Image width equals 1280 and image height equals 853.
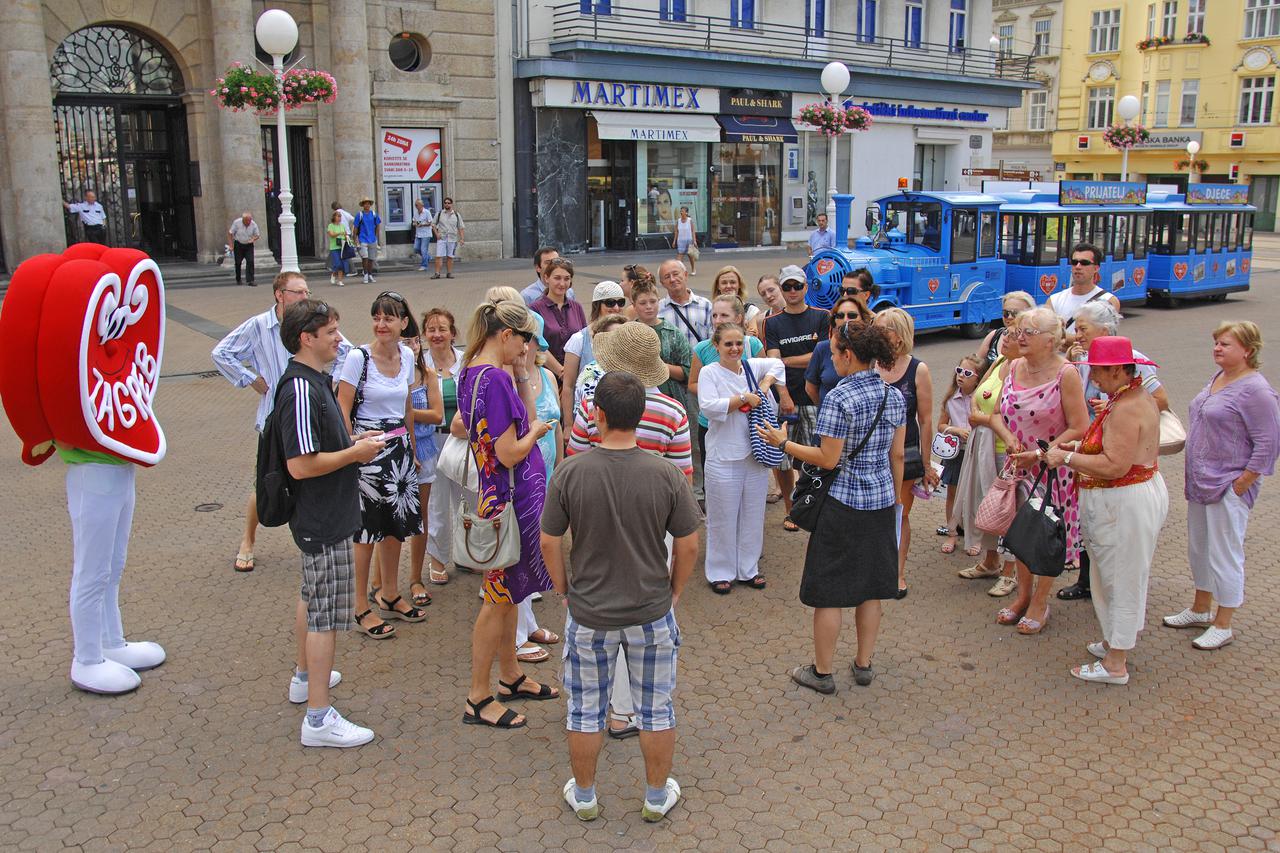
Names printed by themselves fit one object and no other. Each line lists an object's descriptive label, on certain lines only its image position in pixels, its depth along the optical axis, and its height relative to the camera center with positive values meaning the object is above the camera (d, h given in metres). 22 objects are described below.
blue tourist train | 15.67 -0.53
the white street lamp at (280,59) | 15.50 +2.29
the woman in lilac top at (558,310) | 7.47 -0.67
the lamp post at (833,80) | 21.45 +2.64
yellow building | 49.44 +6.10
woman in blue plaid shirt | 4.86 -1.26
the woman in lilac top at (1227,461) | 5.39 -1.24
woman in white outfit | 6.22 -1.50
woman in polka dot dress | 5.61 -1.07
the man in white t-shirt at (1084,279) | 8.15 -0.50
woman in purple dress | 4.54 -1.04
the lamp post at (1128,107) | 28.62 +2.78
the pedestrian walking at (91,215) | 21.33 -0.01
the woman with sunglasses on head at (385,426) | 5.62 -1.12
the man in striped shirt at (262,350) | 6.12 -0.78
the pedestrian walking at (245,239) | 21.42 -0.49
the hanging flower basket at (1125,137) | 31.02 +2.20
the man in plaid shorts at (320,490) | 4.39 -1.16
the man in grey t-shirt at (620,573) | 3.85 -1.30
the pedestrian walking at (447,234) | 23.34 -0.43
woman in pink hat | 5.00 -1.33
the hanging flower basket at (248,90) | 17.34 +1.99
